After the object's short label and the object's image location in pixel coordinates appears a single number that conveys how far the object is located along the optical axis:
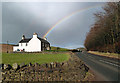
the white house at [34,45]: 73.78
